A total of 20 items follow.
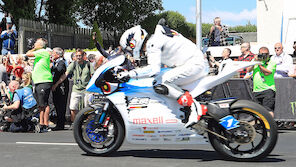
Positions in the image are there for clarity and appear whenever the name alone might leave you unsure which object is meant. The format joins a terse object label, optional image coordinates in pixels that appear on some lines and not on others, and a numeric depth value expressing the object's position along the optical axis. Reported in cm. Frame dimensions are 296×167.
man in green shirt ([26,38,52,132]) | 1205
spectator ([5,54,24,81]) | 1451
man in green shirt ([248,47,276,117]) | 1130
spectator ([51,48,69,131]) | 1275
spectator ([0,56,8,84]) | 1542
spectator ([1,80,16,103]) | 1324
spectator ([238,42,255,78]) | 1234
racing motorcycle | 709
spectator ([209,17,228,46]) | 1652
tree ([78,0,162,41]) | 4519
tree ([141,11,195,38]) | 4941
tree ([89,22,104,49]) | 2820
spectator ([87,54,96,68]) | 1542
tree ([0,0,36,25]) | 2800
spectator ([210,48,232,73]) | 1265
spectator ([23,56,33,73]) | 1525
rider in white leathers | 727
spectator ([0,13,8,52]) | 2230
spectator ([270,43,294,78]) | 1246
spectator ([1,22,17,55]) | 2025
